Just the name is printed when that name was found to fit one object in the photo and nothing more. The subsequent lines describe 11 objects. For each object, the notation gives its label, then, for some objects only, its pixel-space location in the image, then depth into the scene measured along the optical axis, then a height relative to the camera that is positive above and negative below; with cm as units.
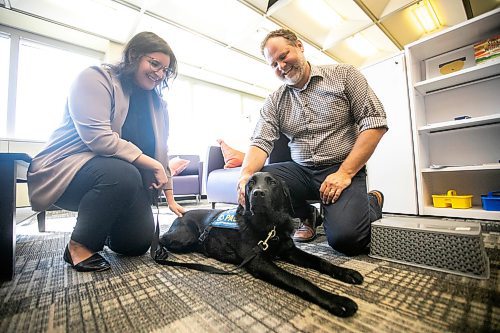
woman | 101 +10
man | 116 +24
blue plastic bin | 183 -21
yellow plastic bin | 202 -23
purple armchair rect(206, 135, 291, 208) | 185 +7
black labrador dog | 81 -29
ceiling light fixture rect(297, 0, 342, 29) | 353 +269
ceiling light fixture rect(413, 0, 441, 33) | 370 +275
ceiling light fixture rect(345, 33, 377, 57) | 447 +269
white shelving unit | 203 +51
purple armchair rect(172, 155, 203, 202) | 391 +0
